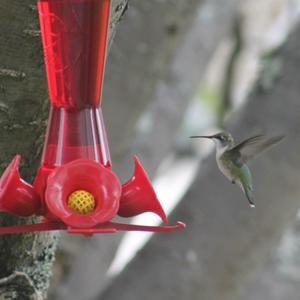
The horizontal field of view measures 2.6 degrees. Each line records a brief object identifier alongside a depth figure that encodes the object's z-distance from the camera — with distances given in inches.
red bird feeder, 172.0
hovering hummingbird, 180.7
